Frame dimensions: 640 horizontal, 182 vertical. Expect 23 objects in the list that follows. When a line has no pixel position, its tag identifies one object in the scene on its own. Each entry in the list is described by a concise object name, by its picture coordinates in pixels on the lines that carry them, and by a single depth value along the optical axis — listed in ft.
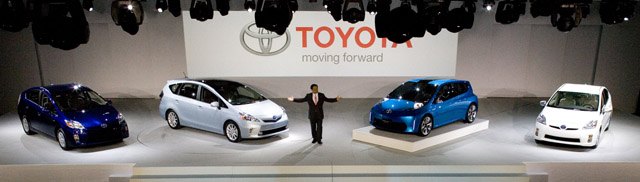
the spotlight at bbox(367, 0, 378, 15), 37.85
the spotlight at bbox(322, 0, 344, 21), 33.27
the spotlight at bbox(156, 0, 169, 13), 31.91
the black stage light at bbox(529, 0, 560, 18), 22.77
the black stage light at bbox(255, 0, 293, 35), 19.90
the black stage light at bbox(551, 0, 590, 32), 22.35
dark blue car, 26.94
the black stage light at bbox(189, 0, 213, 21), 30.78
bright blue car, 28.73
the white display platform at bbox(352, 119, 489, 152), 27.70
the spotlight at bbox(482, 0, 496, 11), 37.40
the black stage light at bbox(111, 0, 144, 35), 22.97
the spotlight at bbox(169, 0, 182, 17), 30.71
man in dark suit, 28.19
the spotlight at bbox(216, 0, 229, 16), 33.91
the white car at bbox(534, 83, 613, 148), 27.55
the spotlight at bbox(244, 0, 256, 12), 37.09
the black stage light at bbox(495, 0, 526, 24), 28.04
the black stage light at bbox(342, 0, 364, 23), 33.30
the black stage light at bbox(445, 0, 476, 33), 23.24
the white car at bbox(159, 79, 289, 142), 28.73
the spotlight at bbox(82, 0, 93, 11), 36.01
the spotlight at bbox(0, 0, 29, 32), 18.44
